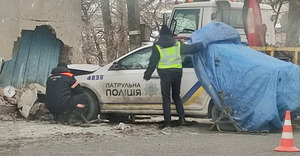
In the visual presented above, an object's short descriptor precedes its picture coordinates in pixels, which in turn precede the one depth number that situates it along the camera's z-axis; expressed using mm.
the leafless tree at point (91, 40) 23578
